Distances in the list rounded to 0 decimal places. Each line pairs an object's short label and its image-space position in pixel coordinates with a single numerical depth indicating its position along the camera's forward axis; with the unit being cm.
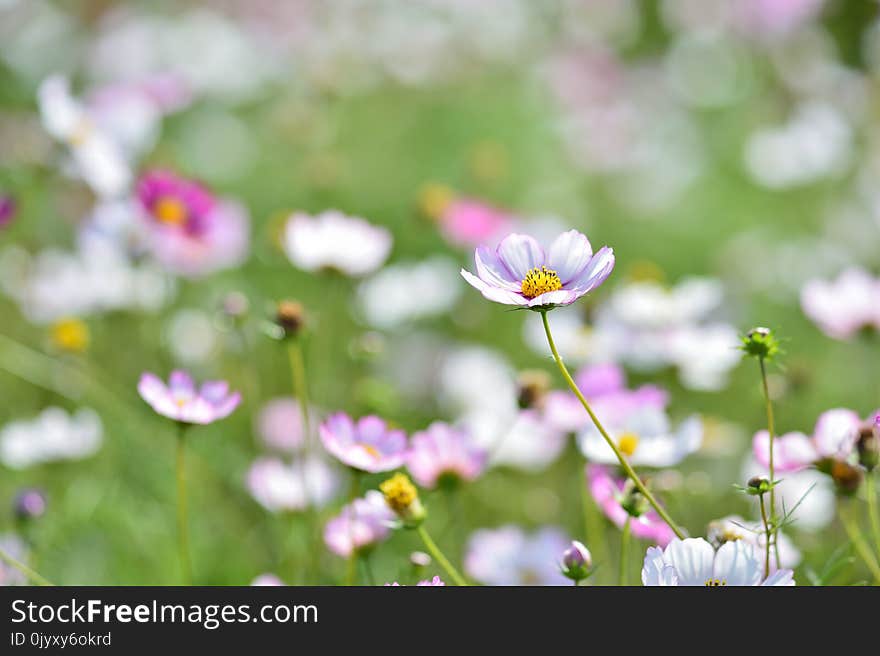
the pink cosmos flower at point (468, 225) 351
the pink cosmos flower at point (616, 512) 274
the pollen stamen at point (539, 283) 265
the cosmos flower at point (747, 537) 267
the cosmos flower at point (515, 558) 284
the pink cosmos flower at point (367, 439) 271
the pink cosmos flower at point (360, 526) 272
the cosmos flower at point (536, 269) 262
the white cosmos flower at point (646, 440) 276
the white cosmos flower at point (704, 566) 259
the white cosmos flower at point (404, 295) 341
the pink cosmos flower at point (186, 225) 309
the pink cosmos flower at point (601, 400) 283
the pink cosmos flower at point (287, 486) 292
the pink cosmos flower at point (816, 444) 268
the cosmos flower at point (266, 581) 274
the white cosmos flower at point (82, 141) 303
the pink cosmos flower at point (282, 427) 315
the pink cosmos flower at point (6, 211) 294
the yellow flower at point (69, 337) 304
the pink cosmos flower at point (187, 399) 271
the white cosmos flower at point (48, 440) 302
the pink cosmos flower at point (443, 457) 280
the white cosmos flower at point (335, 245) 292
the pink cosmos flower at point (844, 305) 287
